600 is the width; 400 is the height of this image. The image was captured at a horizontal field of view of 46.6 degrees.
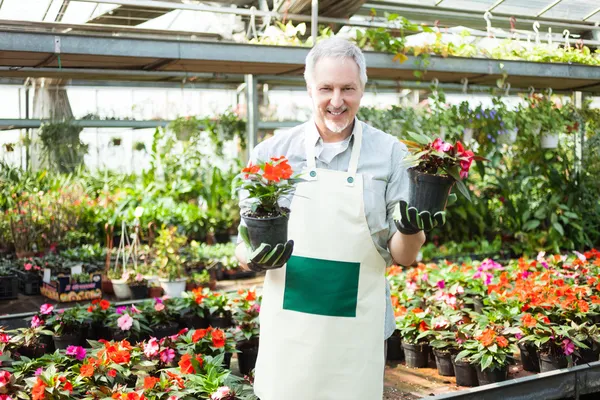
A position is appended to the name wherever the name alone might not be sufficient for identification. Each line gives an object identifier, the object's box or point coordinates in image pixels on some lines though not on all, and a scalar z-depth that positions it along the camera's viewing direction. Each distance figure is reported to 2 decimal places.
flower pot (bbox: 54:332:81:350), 3.89
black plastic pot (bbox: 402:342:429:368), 4.01
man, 2.02
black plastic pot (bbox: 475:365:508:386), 3.56
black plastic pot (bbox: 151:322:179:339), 4.06
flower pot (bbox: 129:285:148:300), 5.66
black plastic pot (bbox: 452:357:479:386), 3.65
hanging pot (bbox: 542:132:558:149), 7.52
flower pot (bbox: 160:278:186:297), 5.73
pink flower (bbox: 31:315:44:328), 3.68
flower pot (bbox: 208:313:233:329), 4.39
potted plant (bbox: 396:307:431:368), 4.00
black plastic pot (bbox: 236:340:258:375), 3.73
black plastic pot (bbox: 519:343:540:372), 3.86
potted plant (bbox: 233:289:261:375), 3.74
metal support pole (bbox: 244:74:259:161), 6.68
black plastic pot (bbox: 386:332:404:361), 4.15
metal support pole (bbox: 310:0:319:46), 5.75
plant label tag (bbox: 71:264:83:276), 5.55
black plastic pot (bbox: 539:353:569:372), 3.71
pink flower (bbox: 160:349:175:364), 3.17
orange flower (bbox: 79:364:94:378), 2.79
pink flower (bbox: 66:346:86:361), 3.17
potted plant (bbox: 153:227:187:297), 5.74
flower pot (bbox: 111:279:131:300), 5.69
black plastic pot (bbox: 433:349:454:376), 3.83
